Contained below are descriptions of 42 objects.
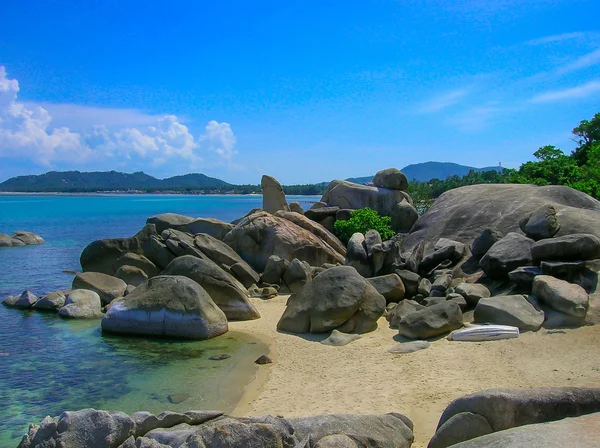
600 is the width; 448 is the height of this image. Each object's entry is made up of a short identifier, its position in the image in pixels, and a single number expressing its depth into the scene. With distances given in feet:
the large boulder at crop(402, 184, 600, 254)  61.87
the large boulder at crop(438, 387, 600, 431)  21.81
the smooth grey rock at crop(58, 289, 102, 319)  57.00
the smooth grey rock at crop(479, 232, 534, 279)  51.19
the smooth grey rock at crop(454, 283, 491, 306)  48.26
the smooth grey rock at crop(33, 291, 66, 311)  60.59
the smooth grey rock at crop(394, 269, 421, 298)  56.53
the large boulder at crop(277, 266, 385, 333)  47.19
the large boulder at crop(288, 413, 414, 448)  20.63
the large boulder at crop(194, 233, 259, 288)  69.77
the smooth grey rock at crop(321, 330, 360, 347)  44.83
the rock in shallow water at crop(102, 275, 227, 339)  48.03
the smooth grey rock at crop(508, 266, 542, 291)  47.85
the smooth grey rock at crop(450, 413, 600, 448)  16.79
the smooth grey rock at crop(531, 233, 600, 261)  47.67
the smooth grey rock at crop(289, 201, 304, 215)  101.71
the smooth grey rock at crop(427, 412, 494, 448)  22.11
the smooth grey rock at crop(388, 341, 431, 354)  41.24
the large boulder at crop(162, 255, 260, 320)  55.11
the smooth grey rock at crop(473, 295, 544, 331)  42.04
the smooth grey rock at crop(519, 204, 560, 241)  53.83
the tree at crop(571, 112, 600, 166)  154.81
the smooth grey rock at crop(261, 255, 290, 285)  70.03
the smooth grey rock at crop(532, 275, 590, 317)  41.52
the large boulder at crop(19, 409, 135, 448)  23.15
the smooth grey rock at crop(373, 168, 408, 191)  101.60
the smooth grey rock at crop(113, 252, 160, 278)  70.79
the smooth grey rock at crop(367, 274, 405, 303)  54.90
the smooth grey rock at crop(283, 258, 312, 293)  67.87
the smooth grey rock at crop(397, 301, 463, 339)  43.52
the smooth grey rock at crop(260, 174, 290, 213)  102.63
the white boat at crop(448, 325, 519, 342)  41.10
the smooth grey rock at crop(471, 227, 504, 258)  57.00
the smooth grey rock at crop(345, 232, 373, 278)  64.44
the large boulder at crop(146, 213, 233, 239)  84.07
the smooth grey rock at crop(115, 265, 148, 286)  67.77
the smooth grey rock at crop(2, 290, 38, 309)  62.23
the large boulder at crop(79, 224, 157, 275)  74.59
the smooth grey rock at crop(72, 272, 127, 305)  61.57
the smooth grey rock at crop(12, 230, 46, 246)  138.10
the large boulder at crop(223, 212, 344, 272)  76.13
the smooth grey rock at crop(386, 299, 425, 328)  48.08
